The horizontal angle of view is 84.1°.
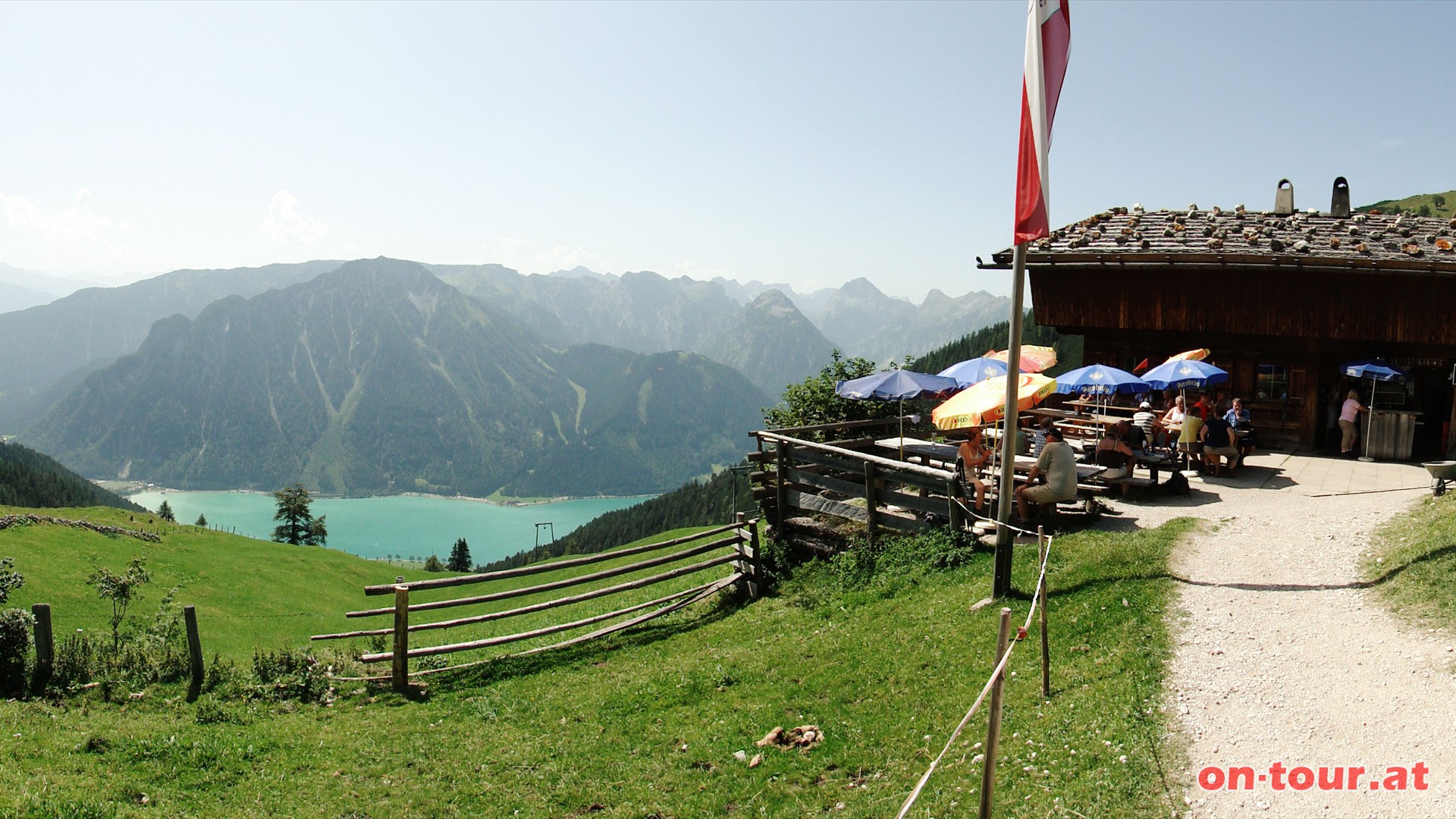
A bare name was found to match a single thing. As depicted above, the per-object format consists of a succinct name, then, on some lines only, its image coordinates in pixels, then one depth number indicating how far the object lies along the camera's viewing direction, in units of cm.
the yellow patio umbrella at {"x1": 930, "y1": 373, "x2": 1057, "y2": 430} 1327
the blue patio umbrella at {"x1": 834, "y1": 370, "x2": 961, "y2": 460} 1806
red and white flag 856
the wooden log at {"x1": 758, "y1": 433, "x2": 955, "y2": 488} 1221
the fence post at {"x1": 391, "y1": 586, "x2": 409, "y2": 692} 1230
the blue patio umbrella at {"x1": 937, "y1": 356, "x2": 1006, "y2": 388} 1805
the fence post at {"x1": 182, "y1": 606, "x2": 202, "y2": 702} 1210
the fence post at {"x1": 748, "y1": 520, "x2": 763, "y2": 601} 1509
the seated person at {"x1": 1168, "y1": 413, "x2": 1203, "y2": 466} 1791
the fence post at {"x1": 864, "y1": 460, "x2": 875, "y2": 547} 1345
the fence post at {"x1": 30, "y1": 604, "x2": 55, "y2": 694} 1132
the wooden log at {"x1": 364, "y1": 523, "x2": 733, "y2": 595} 1288
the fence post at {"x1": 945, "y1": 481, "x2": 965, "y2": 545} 1220
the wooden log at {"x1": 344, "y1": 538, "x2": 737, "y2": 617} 1327
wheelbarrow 1333
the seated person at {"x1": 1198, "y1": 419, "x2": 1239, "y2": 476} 1730
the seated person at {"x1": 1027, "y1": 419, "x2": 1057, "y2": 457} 1652
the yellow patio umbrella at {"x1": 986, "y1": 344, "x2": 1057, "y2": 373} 2102
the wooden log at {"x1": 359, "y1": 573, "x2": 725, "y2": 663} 1286
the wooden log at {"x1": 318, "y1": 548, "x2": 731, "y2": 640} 1427
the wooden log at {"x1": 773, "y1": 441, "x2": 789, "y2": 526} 1566
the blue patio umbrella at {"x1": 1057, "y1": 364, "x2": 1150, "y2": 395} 1828
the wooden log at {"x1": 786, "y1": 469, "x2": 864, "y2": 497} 1437
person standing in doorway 2022
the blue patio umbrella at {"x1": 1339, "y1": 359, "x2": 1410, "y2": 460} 1922
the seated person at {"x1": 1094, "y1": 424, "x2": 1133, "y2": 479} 1522
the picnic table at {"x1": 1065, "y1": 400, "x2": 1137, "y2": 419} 2230
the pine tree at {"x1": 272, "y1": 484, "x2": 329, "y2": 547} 9262
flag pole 880
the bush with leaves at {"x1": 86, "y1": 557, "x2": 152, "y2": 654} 1808
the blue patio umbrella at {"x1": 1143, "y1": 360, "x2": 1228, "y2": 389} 1866
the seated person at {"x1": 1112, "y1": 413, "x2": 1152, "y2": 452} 1655
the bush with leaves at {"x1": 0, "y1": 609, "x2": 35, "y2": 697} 1138
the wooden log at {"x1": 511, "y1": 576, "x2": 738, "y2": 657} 1583
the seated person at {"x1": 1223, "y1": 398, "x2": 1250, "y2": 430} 1966
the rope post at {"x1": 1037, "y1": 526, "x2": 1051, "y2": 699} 729
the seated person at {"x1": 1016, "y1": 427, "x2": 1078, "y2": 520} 1274
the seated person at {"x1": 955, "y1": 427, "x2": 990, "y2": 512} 1451
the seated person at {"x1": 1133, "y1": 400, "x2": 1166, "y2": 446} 1962
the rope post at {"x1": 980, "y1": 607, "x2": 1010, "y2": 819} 474
